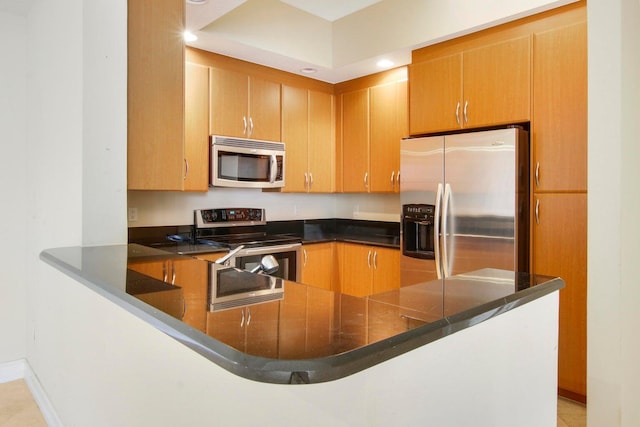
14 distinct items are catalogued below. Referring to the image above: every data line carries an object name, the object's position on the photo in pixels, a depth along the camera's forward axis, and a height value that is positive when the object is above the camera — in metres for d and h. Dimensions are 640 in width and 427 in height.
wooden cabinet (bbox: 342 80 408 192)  3.80 +0.70
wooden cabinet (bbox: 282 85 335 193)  4.00 +0.69
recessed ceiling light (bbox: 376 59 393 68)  3.65 +1.27
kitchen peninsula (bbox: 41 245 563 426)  0.71 -0.25
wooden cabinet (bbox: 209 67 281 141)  3.46 +0.89
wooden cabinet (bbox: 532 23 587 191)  2.58 +0.63
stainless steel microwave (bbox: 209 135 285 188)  3.43 +0.40
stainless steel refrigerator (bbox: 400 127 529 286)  2.76 +0.06
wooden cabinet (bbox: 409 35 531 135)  2.85 +0.89
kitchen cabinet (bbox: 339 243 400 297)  3.67 -0.51
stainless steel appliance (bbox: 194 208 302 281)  3.37 -0.24
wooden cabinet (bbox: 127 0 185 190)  2.07 +0.57
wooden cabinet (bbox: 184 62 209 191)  3.29 +0.64
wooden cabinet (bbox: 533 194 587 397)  2.57 -0.35
